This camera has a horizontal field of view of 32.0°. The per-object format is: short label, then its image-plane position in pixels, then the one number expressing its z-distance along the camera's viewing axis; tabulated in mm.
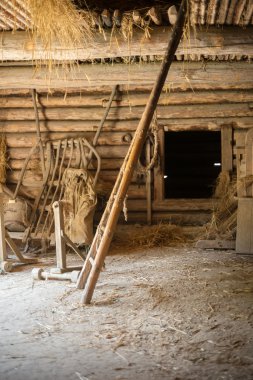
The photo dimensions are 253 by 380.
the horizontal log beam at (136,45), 5293
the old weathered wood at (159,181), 8688
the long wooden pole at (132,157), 4430
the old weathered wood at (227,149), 8305
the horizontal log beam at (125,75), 6484
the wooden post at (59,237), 5516
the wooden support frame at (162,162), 8320
